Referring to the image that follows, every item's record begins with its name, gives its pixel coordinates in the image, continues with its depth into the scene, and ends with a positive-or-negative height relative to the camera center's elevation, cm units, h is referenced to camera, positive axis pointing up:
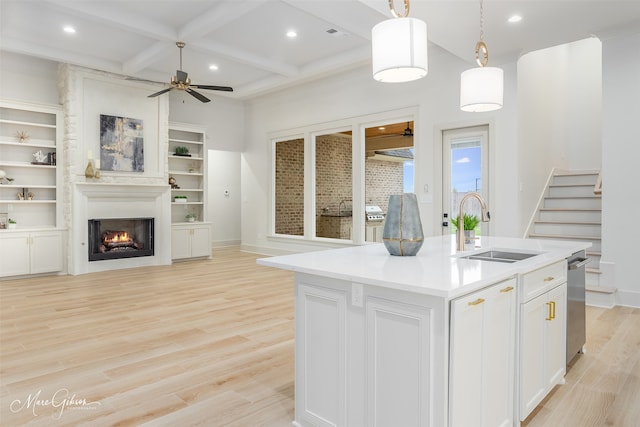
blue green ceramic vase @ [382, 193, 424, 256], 222 -10
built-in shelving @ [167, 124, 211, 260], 791 +27
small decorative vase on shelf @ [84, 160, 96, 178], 651 +55
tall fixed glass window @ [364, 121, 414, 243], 769 +83
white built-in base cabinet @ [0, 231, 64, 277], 594 -70
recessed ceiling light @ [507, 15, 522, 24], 409 +190
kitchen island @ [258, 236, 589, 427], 156 -57
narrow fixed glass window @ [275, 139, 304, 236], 852 +41
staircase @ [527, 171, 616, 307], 473 -14
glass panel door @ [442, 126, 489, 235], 561 +53
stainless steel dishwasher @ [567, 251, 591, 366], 271 -66
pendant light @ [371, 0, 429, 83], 196 +78
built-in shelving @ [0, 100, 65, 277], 605 +26
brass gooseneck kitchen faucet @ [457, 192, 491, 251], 257 -8
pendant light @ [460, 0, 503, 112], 260 +76
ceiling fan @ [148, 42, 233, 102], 557 +169
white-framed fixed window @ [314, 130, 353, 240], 791 +42
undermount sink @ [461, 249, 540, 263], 256 -31
